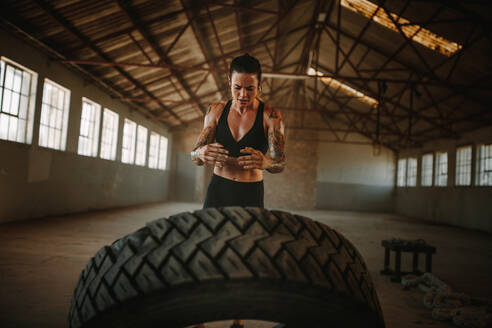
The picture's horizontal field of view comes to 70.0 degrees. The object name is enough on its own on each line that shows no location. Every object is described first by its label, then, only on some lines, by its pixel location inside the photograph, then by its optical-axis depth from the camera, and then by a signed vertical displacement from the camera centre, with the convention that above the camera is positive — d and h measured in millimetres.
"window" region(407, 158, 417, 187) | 16894 +972
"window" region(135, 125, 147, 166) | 13891 +1174
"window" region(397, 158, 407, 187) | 17938 +1038
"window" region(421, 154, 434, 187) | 15492 +1068
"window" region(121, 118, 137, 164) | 12578 +1155
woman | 1847 +230
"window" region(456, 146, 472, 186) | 12508 +1078
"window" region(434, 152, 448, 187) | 14086 +1009
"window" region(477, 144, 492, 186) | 11367 +1031
